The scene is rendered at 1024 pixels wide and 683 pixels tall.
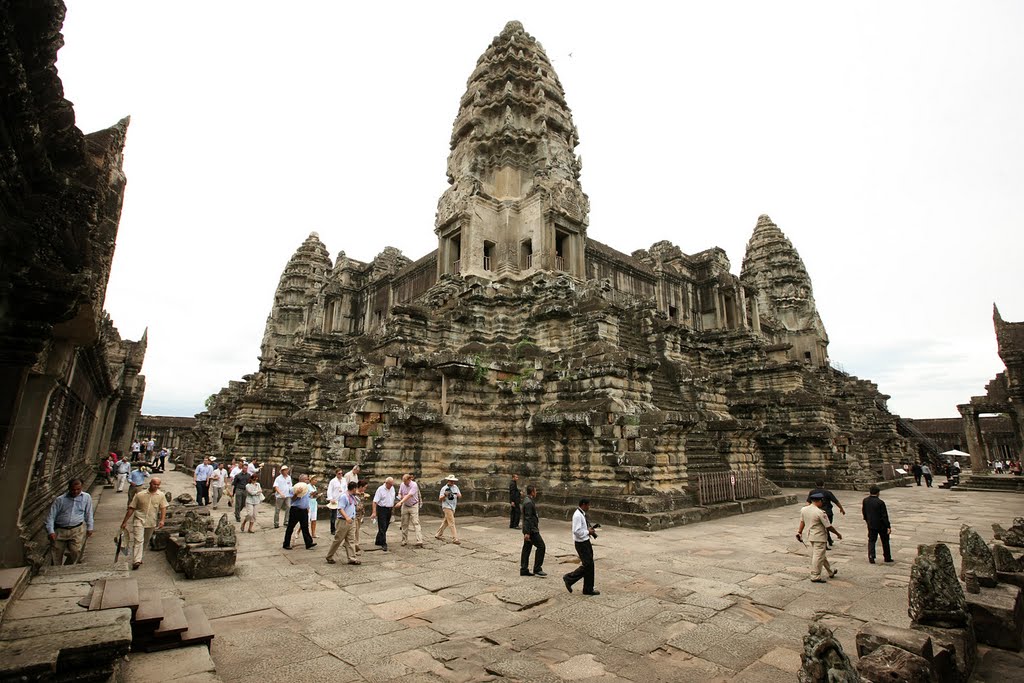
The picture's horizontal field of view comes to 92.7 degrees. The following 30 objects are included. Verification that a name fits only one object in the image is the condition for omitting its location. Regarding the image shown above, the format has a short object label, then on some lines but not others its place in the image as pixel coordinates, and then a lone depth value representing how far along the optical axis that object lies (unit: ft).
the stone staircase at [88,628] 10.58
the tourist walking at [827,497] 28.29
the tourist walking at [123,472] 68.49
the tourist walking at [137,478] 46.65
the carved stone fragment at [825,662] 9.78
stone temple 44.06
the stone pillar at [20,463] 16.80
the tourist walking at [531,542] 23.90
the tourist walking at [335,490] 28.50
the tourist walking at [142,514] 24.98
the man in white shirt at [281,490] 37.83
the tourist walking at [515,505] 36.99
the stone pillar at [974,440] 79.10
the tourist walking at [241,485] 37.55
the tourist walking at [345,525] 26.76
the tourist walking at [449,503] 31.53
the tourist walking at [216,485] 51.49
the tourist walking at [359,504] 29.07
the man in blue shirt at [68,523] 21.95
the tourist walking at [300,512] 30.27
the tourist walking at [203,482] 49.78
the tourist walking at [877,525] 26.43
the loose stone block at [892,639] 11.70
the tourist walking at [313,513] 31.94
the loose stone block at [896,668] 10.73
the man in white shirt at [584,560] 20.97
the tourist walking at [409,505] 31.73
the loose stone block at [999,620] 15.72
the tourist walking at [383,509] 30.42
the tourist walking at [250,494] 36.40
